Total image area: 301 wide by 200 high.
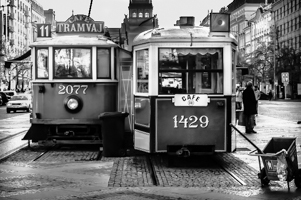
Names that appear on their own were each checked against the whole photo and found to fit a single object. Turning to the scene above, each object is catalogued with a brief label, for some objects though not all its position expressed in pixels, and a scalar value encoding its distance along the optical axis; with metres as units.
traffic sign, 73.75
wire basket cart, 9.52
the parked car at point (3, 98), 64.46
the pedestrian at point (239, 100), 28.66
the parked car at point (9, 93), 69.11
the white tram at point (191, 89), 12.39
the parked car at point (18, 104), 44.62
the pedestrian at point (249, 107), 22.39
